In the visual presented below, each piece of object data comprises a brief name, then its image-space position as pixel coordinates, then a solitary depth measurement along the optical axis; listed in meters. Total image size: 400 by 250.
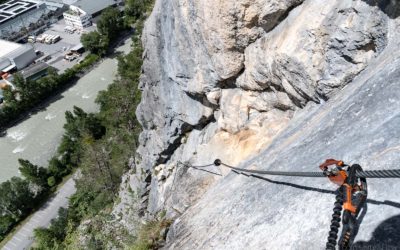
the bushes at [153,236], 8.02
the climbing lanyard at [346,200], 3.74
